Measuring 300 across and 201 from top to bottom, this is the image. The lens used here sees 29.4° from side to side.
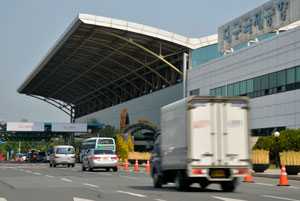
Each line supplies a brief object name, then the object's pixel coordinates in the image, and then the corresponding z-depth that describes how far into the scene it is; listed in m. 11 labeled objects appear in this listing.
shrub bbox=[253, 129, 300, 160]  37.94
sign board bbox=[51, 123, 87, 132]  90.62
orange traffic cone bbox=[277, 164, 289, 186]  21.13
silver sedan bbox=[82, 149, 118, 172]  35.94
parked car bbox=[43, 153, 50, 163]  79.43
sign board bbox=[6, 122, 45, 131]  87.50
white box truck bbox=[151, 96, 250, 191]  16.72
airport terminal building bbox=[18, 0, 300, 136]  45.97
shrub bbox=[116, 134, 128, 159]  60.75
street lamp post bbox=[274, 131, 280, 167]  36.47
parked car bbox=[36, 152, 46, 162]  83.06
